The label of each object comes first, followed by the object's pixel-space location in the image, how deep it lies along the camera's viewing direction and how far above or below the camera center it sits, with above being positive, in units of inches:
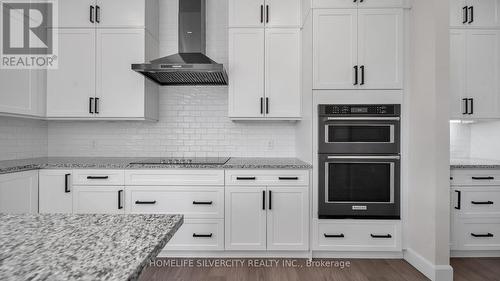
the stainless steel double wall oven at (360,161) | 104.0 -7.4
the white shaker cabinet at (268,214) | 105.3 -27.3
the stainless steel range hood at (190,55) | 111.6 +34.8
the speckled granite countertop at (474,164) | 105.9 -8.5
